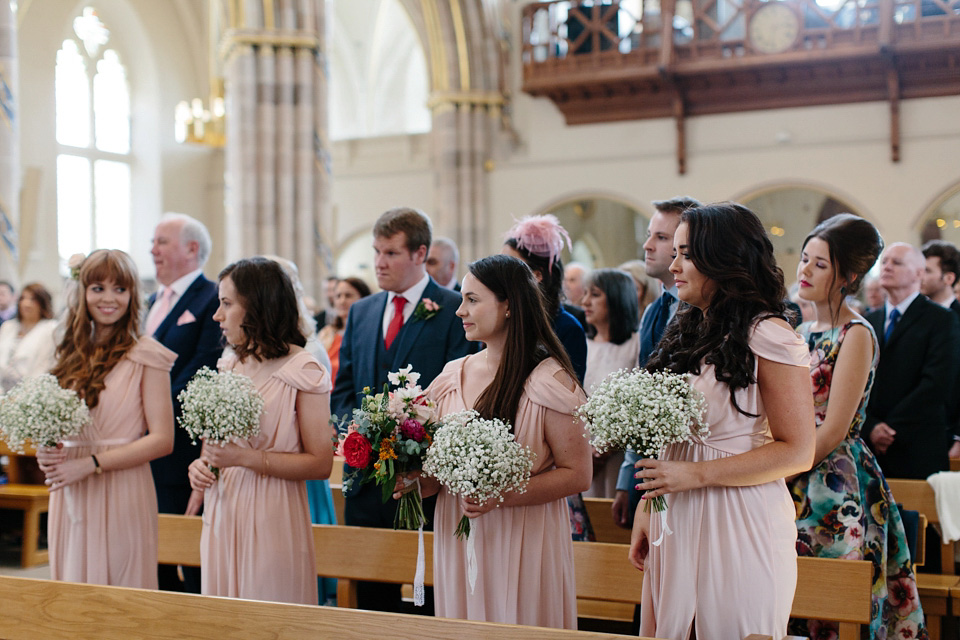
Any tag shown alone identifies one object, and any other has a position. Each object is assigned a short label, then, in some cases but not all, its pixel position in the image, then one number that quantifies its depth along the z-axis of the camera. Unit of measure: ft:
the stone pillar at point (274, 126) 37.73
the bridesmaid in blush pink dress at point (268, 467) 10.64
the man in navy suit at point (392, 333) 12.62
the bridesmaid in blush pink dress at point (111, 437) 11.40
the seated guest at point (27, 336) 25.43
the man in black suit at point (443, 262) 18.83
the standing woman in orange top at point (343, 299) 20.51
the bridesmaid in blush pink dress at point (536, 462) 9.13
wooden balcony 42.42
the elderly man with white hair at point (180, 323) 14.05
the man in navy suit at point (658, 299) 10.87
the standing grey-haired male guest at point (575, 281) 23.21
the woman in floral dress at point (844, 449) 10.52
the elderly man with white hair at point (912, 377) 14.46
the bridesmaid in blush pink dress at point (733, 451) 8.00
